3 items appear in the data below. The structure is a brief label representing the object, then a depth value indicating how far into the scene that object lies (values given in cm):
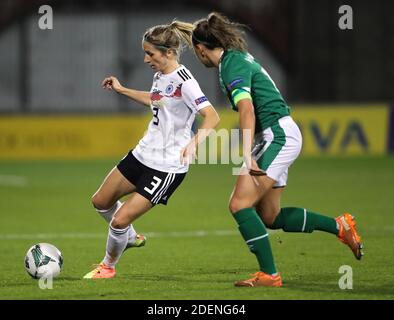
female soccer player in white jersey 1627
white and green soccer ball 1620
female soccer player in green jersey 1485
